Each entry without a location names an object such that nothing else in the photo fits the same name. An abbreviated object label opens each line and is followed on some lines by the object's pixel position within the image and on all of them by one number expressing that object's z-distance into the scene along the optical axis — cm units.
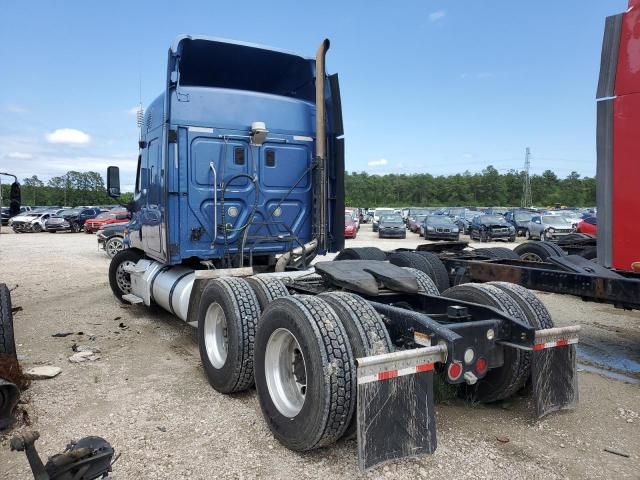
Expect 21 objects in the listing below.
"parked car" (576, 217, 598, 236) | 1968
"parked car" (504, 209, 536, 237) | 2915
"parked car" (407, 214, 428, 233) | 3566
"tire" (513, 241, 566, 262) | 812
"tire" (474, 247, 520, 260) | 738
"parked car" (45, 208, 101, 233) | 3406
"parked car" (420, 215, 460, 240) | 2747
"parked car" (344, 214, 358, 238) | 2754
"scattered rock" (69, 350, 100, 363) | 549
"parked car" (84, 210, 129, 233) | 2697
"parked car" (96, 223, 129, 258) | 1678
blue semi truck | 308
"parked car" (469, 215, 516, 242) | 2655
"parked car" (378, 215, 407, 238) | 2961
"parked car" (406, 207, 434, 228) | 3636
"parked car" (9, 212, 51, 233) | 3362
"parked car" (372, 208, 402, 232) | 3295
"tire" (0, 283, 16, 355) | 447
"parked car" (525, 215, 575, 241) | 2448
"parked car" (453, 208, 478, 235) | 3378
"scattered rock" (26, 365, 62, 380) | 486
